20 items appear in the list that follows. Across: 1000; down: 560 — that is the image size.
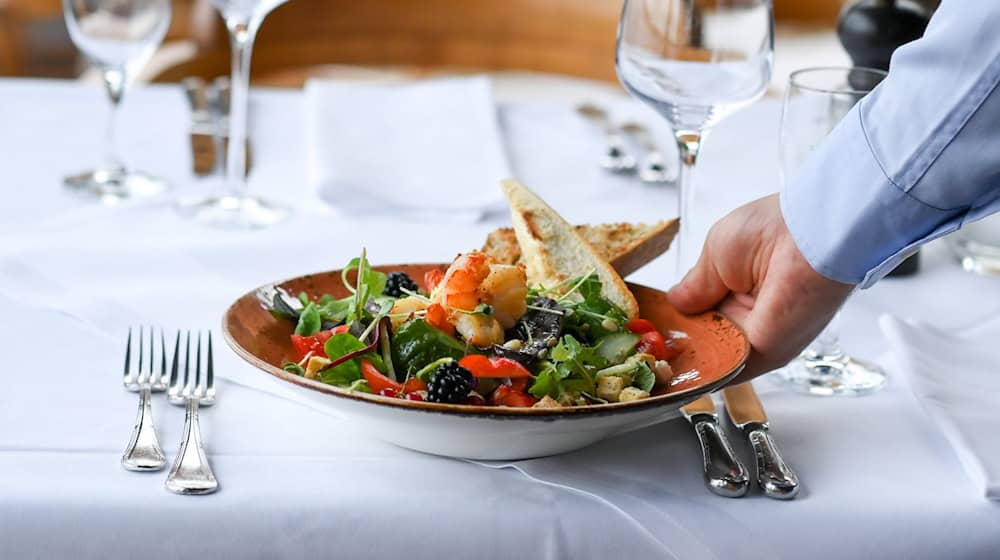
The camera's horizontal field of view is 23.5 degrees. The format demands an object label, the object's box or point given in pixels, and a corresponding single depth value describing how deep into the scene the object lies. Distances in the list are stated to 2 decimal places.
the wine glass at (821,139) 1.43
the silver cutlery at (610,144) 1.88
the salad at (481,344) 1.31
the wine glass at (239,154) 1.74
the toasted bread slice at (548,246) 1.46
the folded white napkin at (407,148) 1.77
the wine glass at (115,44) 1.78
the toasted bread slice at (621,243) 1.50
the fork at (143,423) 1.30
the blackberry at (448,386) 1.28
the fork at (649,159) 1.85
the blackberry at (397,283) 1.42
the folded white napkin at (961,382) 1.33
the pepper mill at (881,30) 1.63
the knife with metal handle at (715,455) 1.29
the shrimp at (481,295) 1.34
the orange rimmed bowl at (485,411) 1.25
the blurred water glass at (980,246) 1.66
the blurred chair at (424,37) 3.75
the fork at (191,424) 1.28
